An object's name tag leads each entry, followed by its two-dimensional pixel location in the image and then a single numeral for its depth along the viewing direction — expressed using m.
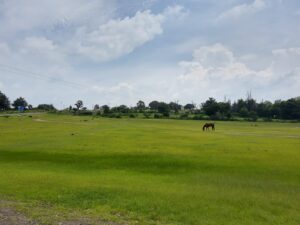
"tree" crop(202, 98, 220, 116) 120.11
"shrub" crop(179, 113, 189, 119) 111.24
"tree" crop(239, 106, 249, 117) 121.34
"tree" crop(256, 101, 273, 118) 123.13
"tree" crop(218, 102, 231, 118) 114.07
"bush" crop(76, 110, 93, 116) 117.74
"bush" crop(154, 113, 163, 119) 110.06
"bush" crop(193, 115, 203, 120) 109.17
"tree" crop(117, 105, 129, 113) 128.99
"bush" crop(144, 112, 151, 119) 111.41
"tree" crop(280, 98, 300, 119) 117.23
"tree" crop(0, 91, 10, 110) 130.65
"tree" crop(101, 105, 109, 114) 120.68
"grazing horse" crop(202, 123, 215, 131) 51.73
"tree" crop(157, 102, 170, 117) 125.08
